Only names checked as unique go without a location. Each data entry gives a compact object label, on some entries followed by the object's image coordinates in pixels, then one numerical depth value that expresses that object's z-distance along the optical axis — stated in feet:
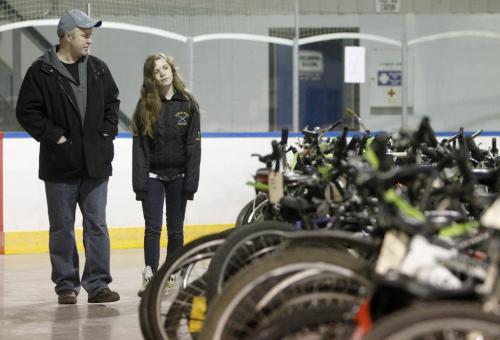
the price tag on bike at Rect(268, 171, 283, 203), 29.72
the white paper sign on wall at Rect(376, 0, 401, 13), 68.47
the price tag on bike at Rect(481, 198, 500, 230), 20.07
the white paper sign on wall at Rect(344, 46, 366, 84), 68.47
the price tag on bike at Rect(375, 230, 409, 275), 19.94
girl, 43.54
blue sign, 68.81
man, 41.75
